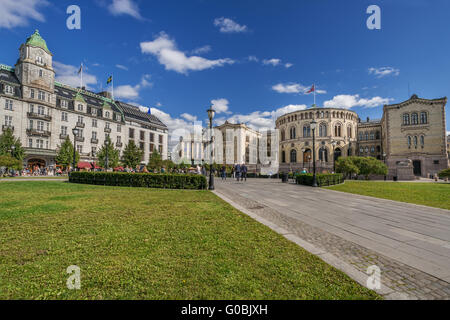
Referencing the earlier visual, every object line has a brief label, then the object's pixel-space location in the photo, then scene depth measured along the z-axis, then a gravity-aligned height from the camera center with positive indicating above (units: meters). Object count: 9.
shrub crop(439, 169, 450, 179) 24.55 -1.00
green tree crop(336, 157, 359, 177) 31.95 -0.11
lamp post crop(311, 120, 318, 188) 16.45 -1.32
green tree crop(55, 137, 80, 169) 34.38 +1.86
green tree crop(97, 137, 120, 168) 38.32 +1.73
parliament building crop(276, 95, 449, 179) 43.69 +7.95
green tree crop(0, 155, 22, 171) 23.44 +0.44
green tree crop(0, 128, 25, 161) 28.62 +2.97
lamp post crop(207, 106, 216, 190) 13.54 +3.42
